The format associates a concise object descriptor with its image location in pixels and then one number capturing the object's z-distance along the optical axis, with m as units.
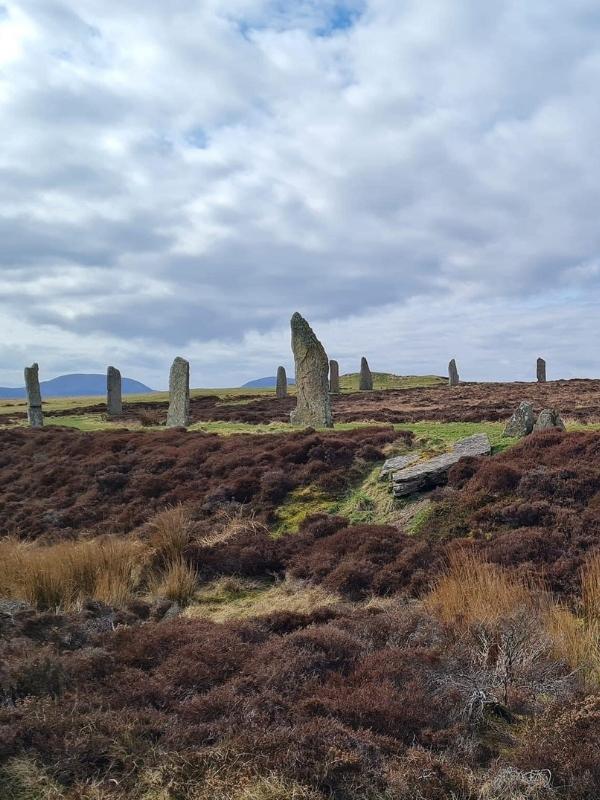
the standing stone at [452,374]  60.62
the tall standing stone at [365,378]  60.00
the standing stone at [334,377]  57.64
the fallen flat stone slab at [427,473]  14.51
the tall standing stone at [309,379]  25.20
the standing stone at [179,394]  30.98
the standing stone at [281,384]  58.16
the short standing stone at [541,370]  59.47
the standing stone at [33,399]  36.22
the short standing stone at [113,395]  41.91
